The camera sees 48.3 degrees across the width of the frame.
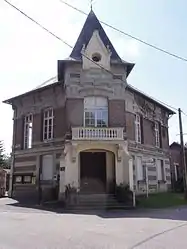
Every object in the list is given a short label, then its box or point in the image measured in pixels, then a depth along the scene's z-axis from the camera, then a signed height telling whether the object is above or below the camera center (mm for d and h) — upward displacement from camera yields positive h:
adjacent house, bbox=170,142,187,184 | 22276 -403
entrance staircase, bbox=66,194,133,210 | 12522 -2509
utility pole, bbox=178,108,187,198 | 15514 +1320
